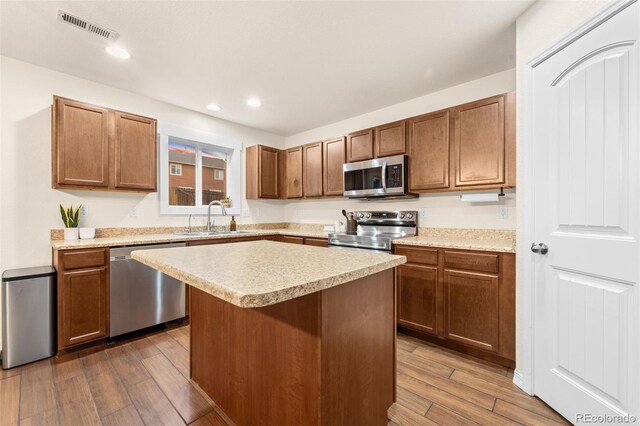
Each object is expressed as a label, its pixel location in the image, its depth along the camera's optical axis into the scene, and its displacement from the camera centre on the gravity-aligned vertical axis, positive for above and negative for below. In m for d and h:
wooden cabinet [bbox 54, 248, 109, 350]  2.25 -0.71
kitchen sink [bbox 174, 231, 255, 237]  3.19 -0.27
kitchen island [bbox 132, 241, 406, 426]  0.94 -0.53
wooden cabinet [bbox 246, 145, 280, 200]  4.18 +0.62
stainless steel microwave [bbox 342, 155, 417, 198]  3.06 +0.41
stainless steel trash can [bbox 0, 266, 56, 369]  2.08 -0.81
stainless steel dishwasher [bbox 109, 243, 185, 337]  2.48 -0.80
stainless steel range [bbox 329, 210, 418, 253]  2.87 -0.22
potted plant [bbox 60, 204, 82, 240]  2.60 -0.09
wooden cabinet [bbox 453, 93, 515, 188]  2.33 +0.62
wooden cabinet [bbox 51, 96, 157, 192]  2.47 +0.62
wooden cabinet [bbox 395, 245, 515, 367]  2.10 -0.74
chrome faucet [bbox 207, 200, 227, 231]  3.68 +0.01
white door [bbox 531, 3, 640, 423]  1.30 -0.05
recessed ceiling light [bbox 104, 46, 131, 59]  2.29 +1.36
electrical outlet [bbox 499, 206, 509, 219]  2.62 +0.00
